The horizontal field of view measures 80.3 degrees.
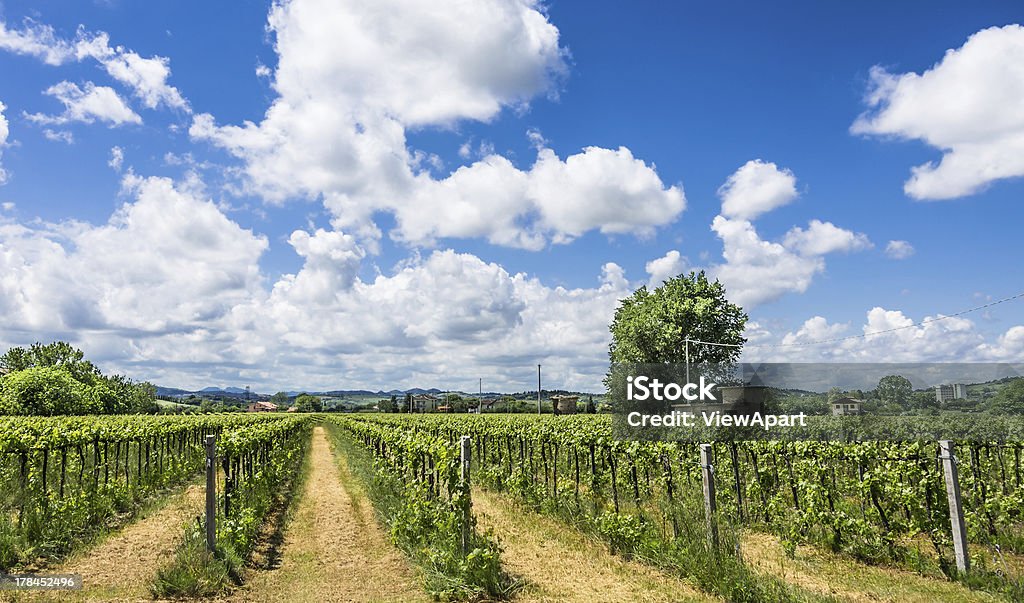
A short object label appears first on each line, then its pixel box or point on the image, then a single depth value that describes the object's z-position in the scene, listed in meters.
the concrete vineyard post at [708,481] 7.61
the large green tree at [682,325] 35.03
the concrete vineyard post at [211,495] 8.02
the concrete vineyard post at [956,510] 7.45
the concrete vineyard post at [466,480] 7.71
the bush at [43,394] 49.84
